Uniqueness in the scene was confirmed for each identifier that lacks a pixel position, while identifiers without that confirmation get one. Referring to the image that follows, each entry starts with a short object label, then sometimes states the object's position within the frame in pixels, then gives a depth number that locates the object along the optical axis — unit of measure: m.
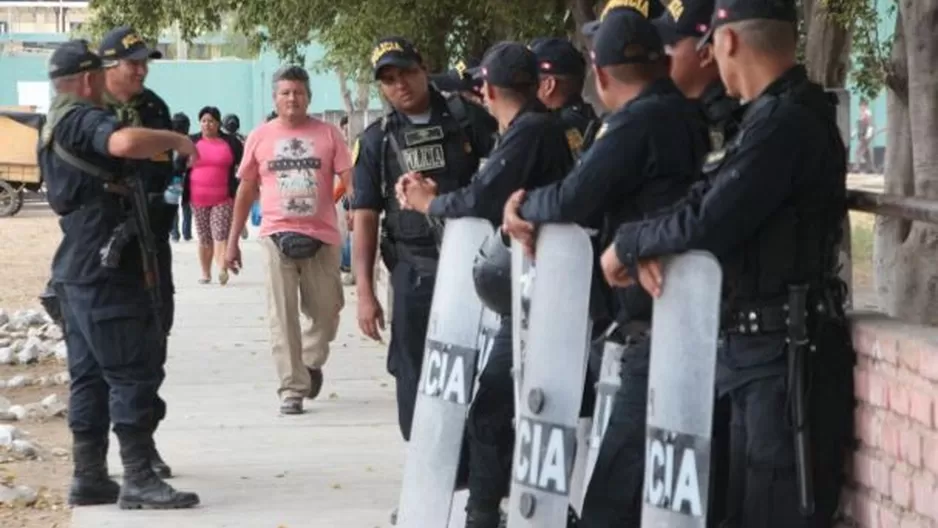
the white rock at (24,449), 10.76
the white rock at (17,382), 14.08
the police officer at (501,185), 7.12
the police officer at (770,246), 5.19
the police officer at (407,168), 8.47
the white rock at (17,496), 9.30
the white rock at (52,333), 16.89
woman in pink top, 21.50
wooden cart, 40.62
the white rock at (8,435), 10.87
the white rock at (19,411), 12.27
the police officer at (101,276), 8.62
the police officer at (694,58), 6.04
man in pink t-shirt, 11.49
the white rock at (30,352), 15.49
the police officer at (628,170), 5.78
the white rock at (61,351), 15.67
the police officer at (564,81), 7.70
